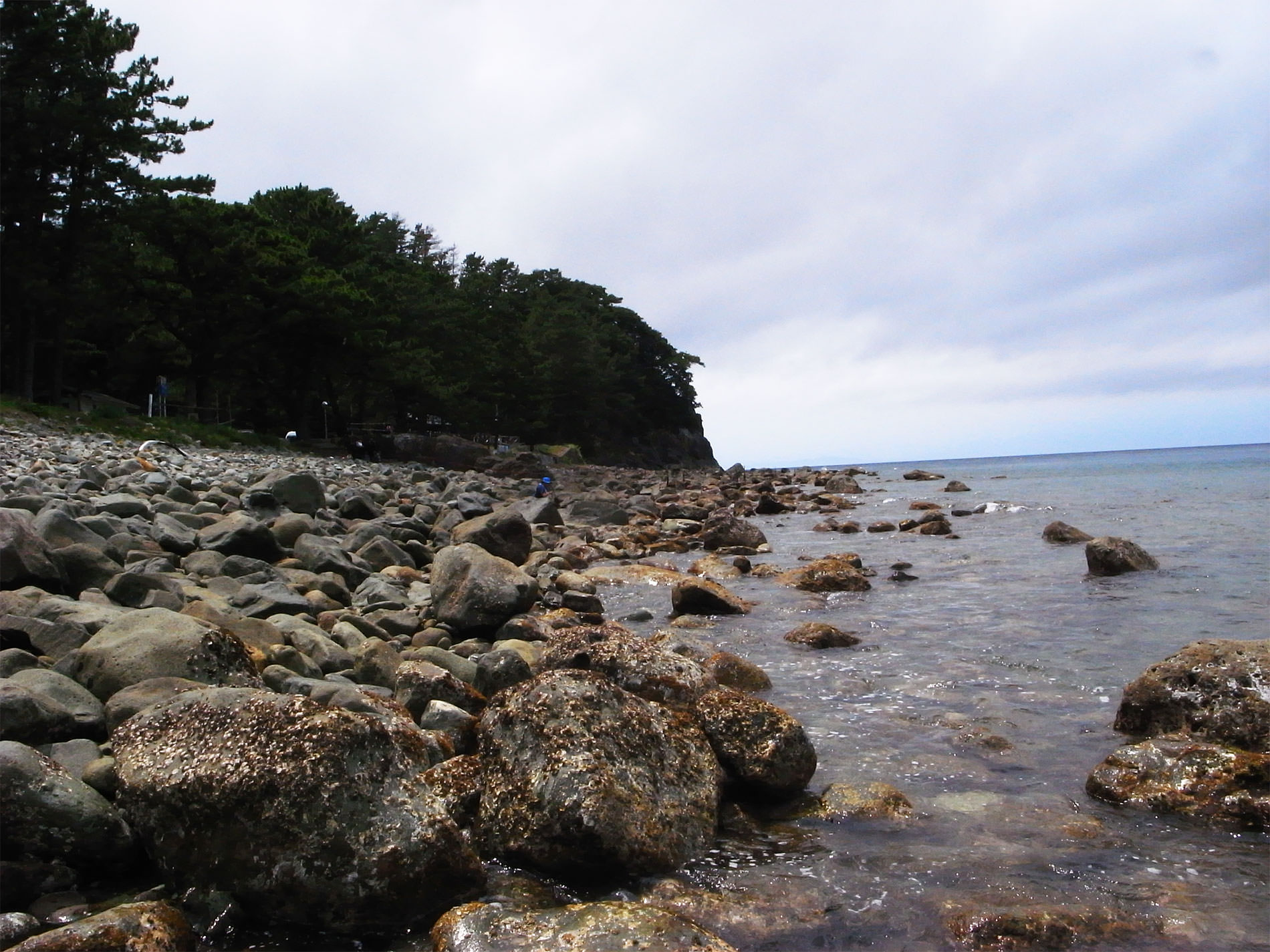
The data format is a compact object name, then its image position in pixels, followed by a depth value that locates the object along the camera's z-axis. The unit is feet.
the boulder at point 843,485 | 128.98
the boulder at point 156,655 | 15.15
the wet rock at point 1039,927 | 11.16
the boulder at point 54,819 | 10.93
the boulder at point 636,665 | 18.44
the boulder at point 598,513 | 68.13
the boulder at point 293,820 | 11.17
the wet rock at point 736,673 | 22.59
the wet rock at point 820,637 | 27.94
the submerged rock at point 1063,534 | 55.06
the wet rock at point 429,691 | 17.60
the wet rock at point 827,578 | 39.24
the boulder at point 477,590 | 26.99
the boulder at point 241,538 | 28.81
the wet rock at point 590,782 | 12.46
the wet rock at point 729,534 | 58.18
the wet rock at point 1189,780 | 14.53
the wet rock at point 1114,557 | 41.14
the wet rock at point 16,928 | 9.97
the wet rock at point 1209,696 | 16.84
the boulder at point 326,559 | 30.07
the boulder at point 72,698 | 13.65
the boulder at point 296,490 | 41.42
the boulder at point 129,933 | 9.46
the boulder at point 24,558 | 19.45
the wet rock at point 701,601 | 33.81
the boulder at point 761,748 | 15.53
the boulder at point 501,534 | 40.24
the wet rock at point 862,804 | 15.03
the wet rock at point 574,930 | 10.27
